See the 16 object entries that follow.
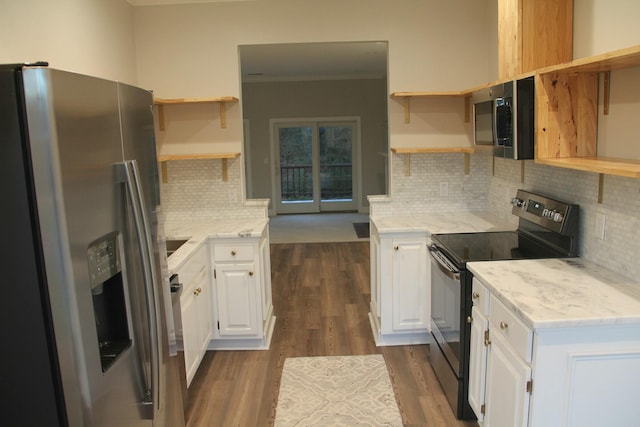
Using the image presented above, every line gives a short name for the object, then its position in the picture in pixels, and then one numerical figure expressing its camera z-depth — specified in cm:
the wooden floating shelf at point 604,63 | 174
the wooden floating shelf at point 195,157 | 374
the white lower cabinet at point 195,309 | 284
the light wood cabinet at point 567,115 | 237
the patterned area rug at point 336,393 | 275
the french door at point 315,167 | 987
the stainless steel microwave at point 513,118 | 245
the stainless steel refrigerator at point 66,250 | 116
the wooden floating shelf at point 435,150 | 372
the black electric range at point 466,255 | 255
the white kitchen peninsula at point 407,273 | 342
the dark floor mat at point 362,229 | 768
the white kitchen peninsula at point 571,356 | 176
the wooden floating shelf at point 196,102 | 368
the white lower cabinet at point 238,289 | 351
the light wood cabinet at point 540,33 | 260
